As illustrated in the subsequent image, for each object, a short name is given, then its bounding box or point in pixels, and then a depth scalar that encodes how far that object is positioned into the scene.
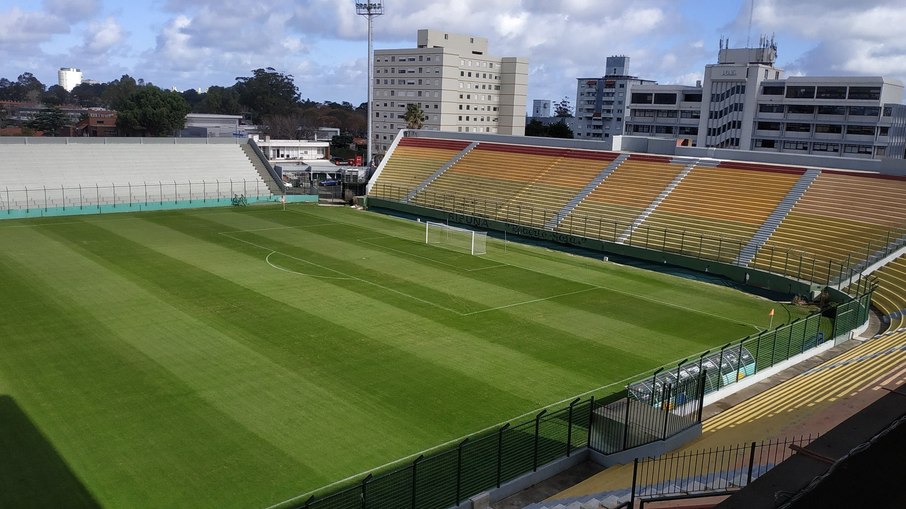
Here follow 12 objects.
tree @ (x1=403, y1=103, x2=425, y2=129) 84.44
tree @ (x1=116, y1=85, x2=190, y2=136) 101.62
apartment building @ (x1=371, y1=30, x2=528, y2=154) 122.69
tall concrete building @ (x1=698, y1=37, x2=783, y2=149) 93.25
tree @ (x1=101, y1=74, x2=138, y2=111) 170.10
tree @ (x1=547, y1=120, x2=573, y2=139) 110.25
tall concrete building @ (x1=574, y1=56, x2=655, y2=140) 154.12
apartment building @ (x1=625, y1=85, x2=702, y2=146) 104.50
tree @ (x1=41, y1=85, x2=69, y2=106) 173.25
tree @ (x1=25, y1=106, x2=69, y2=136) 114.06
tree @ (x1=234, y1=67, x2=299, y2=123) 162.25
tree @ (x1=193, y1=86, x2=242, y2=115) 169.38
